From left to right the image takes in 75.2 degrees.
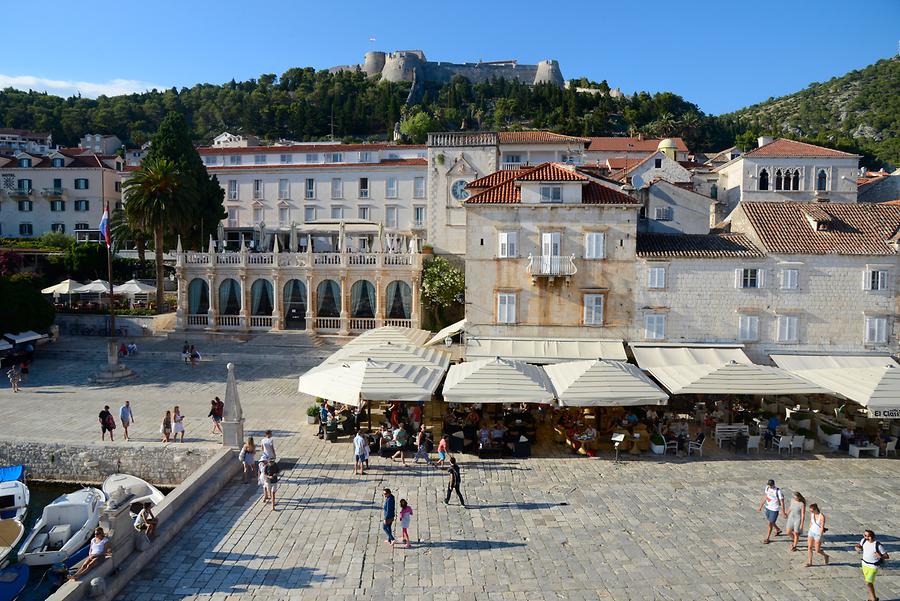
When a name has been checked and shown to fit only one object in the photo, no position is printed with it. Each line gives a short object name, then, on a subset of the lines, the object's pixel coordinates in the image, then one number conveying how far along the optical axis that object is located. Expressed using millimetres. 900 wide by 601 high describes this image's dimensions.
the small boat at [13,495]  19578
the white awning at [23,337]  33906
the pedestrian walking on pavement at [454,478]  15562
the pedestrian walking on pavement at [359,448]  17516
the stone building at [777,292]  26344
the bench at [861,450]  19953
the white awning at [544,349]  25547
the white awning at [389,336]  25609
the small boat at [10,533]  18000
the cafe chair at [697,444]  19955
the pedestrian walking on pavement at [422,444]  18781
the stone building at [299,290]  39188
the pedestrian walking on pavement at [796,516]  13359
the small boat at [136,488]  19484
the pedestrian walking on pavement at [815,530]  12734
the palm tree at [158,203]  42469
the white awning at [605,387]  18844
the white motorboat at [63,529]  17219
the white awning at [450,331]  28289
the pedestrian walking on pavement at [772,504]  13570
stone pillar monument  19156
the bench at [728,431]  20844
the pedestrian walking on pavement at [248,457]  17703
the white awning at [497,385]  18891
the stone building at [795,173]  48031
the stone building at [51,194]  63781
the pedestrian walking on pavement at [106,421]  21250
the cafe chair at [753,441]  20203
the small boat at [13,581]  15691
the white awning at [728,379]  19844
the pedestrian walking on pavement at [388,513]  13320
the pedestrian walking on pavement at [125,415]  21948
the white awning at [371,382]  18766
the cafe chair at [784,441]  20203
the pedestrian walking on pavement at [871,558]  11242
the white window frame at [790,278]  26375
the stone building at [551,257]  27031
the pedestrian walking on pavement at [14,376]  28141
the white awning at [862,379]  19031
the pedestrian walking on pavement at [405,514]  13406
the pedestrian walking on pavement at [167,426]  21141
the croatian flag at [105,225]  33656
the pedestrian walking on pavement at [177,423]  21344
